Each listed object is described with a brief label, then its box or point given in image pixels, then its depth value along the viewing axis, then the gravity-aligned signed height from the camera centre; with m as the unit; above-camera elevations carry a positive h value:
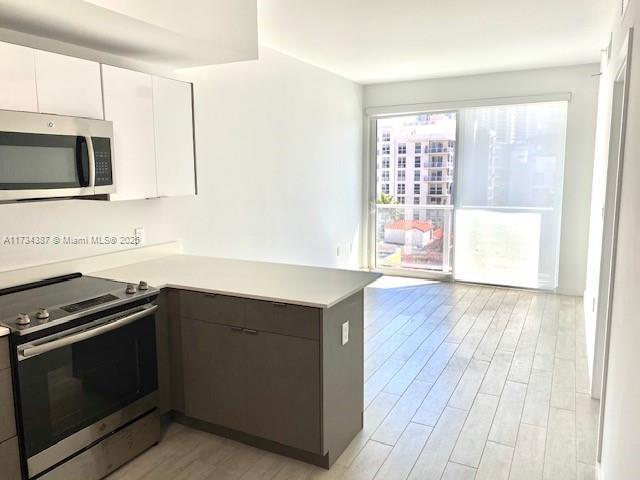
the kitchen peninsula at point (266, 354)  2.38 -0.85
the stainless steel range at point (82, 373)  2.00 -0.82
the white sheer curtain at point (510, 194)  5.81 -0.07
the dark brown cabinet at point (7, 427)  1.92 -0.93
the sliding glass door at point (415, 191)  6.43 -0.04
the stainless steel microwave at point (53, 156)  2.04 +0.15
